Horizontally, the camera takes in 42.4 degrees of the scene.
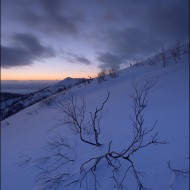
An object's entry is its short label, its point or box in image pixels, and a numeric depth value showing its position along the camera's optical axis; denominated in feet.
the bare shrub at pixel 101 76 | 65.12
